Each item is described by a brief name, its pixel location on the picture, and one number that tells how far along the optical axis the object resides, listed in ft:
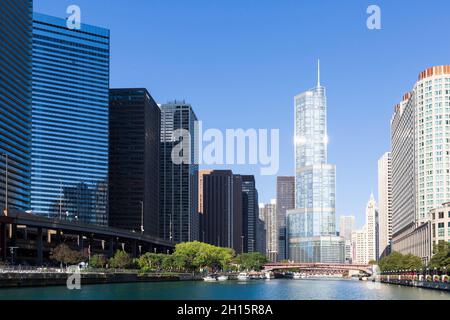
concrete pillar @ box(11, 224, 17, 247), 627.79
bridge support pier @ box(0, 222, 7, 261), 565.12
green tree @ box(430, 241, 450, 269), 535.93
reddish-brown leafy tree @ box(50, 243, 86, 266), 629.92
